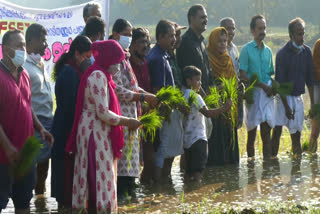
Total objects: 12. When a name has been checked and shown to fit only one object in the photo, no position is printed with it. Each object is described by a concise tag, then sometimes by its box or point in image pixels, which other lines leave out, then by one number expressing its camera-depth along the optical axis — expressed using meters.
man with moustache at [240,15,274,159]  11.91
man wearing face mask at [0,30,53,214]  6.73
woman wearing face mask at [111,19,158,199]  8.47
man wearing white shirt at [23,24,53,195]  8.57
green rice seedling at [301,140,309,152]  12.84
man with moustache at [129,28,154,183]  9.26
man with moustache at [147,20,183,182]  9.53
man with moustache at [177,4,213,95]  10.73
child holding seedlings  9.88
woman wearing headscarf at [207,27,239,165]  11.26
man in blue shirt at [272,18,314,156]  12.07
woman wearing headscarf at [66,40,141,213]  7.50
